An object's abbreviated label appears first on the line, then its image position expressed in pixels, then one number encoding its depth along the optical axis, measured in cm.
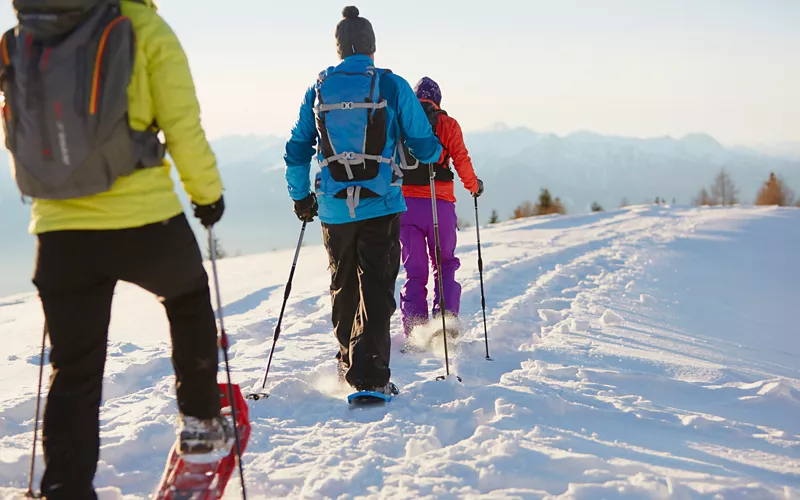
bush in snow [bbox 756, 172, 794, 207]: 6744
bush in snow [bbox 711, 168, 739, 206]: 9875
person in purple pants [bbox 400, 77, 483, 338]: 557
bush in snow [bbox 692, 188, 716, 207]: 9309
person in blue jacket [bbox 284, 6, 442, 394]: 393
